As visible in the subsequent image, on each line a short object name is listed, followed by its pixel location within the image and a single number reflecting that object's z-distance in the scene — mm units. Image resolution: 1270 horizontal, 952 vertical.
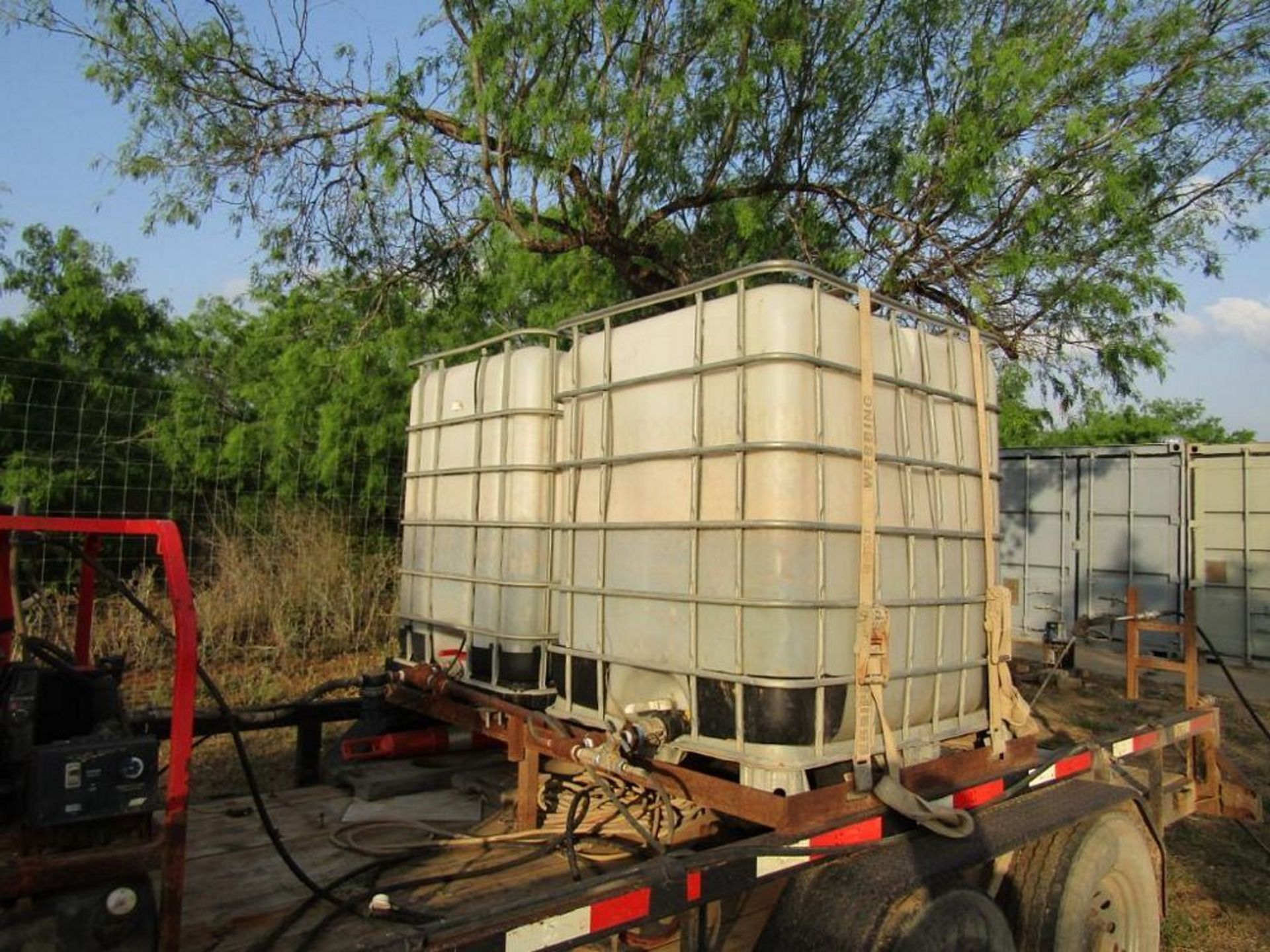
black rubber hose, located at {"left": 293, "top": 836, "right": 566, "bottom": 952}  2605
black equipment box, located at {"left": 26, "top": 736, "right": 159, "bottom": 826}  1972
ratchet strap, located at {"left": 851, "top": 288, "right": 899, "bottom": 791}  2926
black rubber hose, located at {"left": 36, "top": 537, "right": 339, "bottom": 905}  2434
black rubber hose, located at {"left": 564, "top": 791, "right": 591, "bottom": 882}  3080
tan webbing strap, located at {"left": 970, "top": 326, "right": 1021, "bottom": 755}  3518
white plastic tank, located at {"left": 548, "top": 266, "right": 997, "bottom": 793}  2855
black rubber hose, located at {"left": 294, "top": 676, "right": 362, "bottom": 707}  4464
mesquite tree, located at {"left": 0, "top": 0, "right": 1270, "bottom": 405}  7879
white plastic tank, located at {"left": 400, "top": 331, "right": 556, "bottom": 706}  3893
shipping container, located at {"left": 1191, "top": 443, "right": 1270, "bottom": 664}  11883
